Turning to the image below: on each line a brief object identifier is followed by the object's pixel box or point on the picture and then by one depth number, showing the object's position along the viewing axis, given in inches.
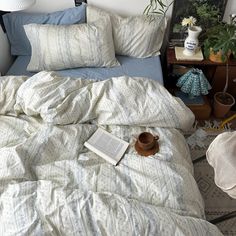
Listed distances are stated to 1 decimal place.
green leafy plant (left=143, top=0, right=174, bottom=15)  78.2
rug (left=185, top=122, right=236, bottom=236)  59.9
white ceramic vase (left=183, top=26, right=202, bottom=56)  74.9
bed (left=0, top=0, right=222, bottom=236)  38.1
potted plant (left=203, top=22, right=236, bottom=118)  67.1
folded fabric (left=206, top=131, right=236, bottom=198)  41.8
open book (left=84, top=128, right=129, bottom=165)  50.4
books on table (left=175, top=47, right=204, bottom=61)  77.3
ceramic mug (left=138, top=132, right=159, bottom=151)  49.7
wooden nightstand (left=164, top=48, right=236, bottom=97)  77.9
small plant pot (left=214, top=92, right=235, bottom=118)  80.1
